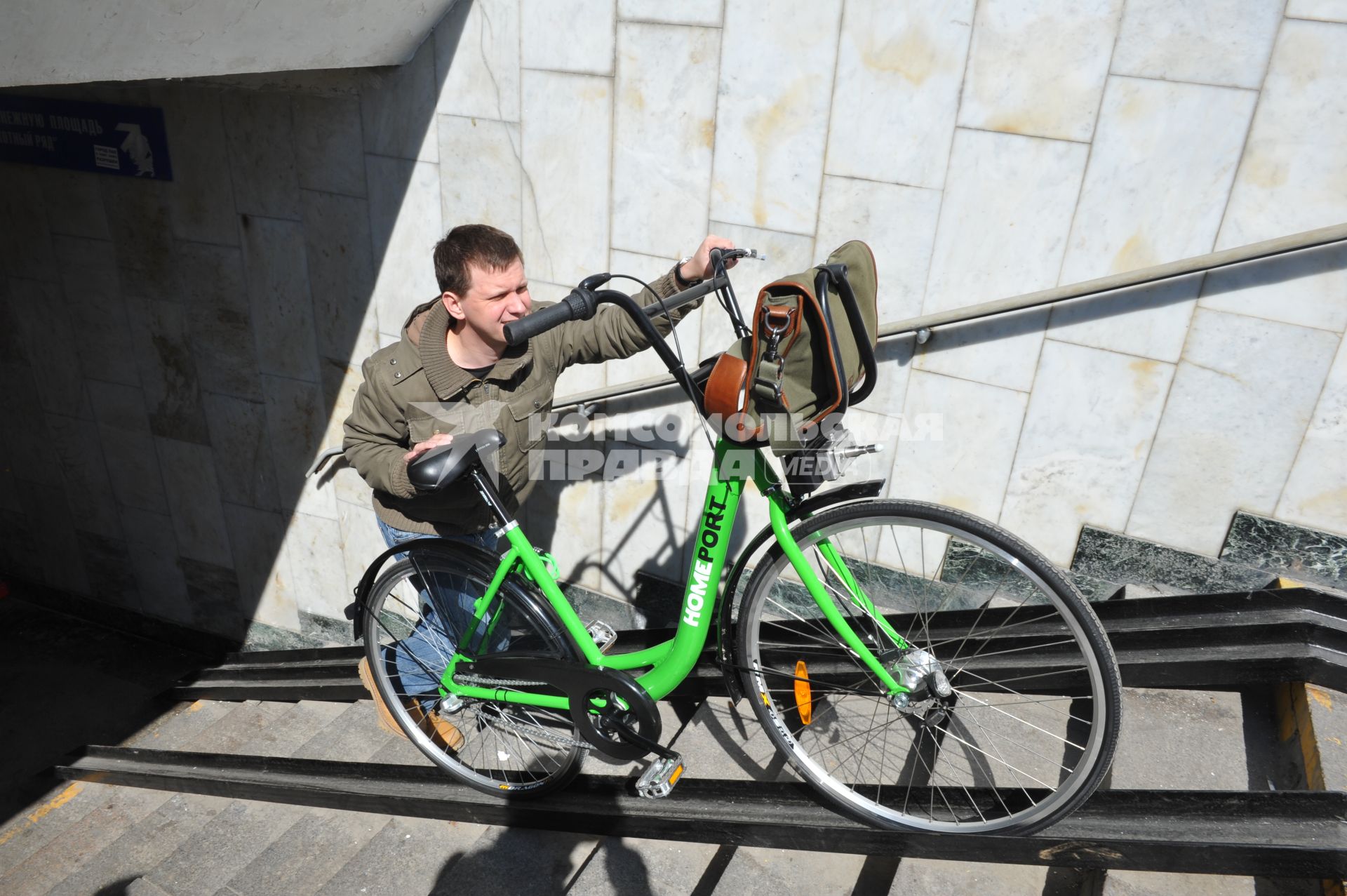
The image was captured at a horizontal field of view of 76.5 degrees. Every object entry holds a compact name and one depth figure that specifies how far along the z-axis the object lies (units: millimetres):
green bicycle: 1865
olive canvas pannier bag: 1663
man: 2238
